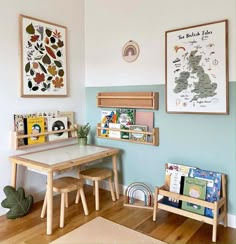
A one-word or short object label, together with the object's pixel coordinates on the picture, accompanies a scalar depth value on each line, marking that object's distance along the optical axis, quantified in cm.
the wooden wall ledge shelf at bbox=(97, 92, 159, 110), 277
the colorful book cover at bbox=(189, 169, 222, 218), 235
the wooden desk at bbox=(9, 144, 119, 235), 227
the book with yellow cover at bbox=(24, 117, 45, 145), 279
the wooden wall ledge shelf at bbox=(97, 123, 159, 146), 279
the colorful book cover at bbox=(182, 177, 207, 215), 238
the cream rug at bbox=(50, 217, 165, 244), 216
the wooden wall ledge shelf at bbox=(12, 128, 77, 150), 265
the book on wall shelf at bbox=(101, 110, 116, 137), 316
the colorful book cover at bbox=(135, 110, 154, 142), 286
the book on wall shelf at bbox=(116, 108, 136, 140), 298
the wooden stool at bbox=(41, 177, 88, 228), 241
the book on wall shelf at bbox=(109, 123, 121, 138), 310
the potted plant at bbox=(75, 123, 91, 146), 317
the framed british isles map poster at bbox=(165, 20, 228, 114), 235
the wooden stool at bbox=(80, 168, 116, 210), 277
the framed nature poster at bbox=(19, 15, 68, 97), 275
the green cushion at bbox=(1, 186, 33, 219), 255
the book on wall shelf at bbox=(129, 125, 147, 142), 288
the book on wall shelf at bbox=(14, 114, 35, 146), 270
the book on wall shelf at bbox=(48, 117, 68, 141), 302
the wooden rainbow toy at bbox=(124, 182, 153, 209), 287
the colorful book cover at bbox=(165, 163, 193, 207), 255
